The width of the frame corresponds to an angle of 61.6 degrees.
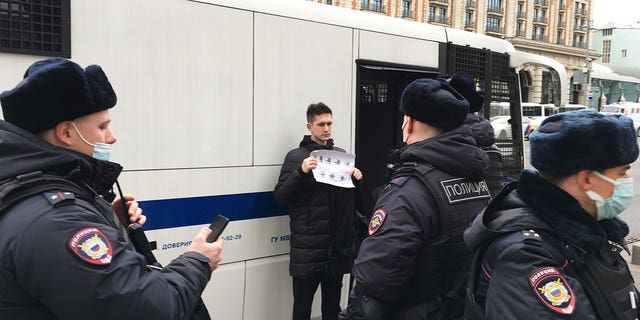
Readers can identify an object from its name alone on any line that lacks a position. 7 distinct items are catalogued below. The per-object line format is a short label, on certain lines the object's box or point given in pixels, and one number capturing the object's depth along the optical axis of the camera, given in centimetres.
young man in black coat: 358
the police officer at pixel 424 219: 228
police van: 294
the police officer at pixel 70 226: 147
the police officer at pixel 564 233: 156
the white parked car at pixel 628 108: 4038
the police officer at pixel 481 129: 352
